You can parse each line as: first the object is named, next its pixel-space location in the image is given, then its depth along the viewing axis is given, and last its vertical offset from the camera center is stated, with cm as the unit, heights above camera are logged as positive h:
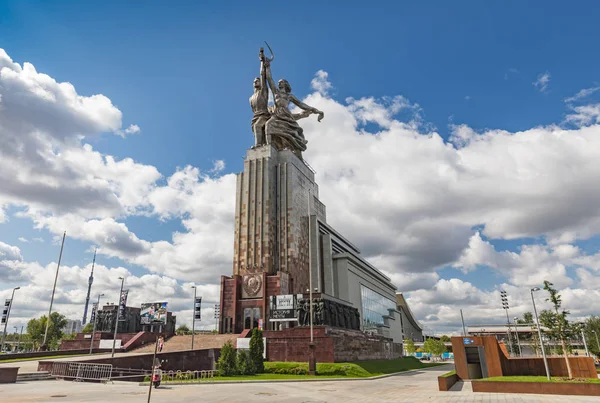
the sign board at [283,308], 5475 +501
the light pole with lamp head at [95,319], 5266 +438
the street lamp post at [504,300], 5955 +614
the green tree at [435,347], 9690 -58
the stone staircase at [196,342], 5283 +85
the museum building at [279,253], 6556 +1667
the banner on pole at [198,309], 5530 +517
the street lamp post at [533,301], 3145 +309
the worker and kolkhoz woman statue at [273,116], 8169 +4544
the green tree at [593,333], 6942 +147
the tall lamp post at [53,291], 5369 +782
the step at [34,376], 2832 -172
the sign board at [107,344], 5552 +79
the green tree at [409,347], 11369 -59
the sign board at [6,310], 4608 +463
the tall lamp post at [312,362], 3782 -139
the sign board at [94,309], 5909 +581
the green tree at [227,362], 3522 -116
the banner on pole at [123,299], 5426 +663
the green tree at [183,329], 11710 +571
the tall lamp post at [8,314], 4688 +427
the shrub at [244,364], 3670 -146
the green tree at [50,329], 9981 +521
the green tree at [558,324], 3131 +142
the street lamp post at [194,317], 5376 +404
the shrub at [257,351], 3906 -34
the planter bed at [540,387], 2214 -243
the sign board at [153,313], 6250 +538
